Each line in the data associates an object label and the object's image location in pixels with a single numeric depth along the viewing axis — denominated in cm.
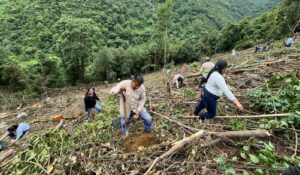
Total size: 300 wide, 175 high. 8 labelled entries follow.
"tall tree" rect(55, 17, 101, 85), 2776
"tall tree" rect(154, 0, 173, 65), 2130
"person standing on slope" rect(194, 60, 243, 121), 443
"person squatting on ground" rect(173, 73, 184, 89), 977
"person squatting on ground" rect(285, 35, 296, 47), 1373
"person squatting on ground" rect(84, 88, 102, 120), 774
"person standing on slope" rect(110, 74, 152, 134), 490
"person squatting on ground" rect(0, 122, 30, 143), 771
